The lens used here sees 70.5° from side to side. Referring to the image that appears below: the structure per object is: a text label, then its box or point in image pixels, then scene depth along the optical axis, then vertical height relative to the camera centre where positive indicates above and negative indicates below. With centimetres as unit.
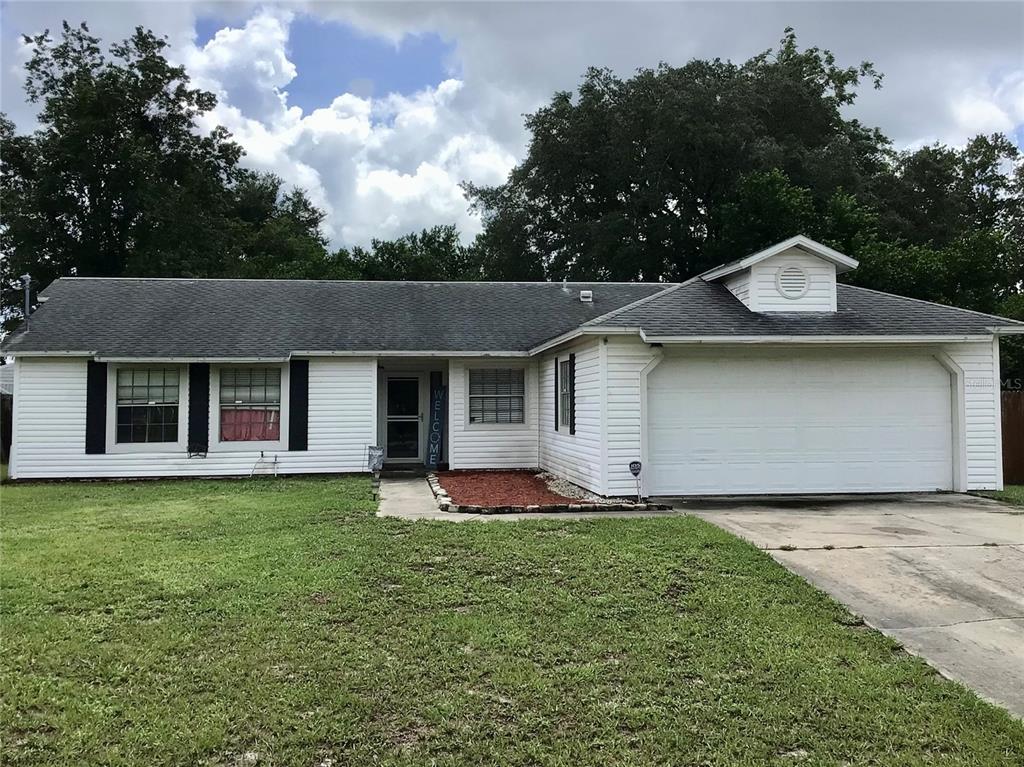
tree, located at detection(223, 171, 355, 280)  3331 +909
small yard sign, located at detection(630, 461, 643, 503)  1003 -83
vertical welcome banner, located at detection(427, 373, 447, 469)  1528 -48
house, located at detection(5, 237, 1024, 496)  1081 +46
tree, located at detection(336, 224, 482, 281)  3703 +780
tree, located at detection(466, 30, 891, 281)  2855 +1027
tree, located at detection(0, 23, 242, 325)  2891 +969
